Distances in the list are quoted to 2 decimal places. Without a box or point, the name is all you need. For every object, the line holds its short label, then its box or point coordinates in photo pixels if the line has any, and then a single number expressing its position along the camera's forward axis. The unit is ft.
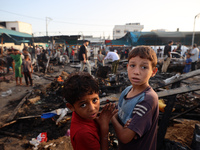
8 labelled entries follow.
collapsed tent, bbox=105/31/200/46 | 47.85
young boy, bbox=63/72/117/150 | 3.28
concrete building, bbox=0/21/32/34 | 128.77
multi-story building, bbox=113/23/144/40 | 185.90
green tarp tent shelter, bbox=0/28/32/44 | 45.46
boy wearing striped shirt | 3.10
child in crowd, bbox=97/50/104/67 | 33.55
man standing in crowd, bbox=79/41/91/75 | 24.64
